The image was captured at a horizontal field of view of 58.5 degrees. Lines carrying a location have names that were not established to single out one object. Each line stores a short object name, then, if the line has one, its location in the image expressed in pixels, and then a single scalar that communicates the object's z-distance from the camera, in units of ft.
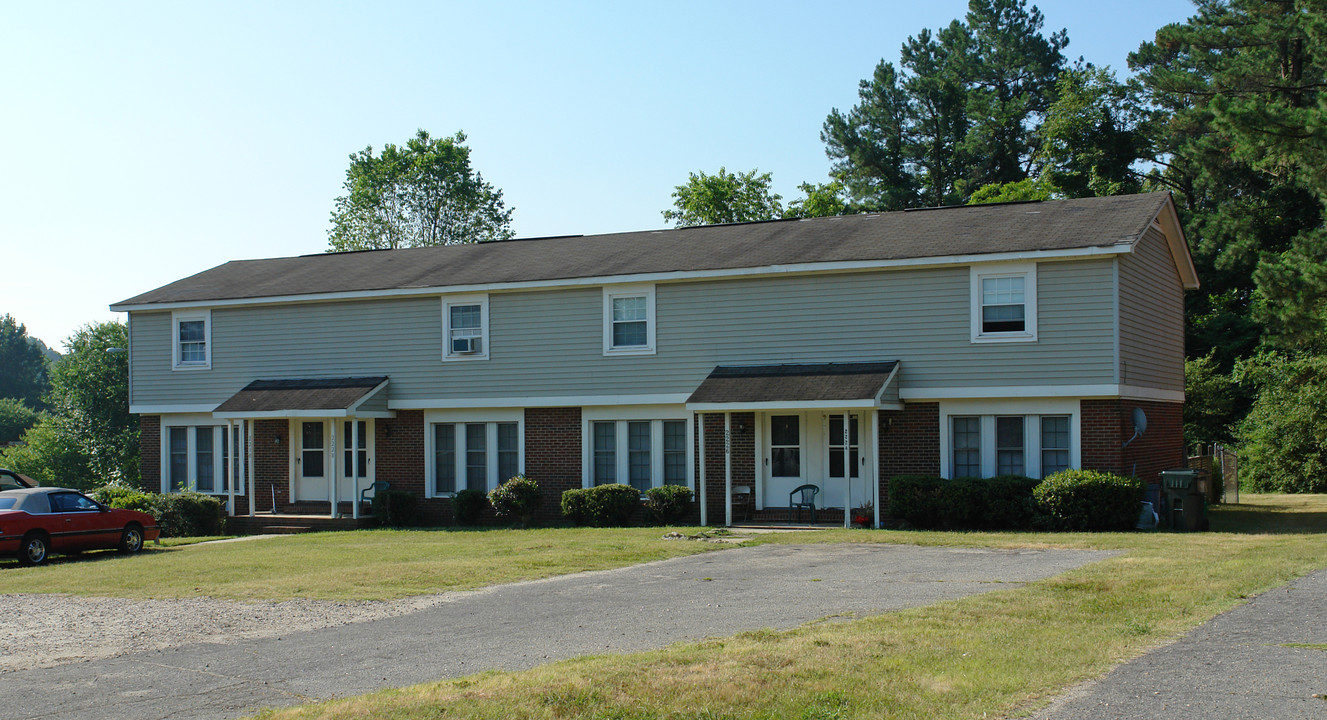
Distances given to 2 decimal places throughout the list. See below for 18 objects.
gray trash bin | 65.51
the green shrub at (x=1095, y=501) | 64.49
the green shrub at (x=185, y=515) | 84.12
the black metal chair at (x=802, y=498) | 75.36
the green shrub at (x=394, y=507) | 83.61
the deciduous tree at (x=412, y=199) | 212.23
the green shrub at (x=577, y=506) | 77.71
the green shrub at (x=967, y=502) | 66.85
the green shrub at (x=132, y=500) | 83.41
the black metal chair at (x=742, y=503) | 76.89
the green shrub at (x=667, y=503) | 76.43
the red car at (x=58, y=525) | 62.08
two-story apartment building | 69.92
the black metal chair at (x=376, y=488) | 86.38
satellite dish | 70.77
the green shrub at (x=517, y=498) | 80.12
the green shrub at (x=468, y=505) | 81.97
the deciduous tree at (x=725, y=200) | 186.60
